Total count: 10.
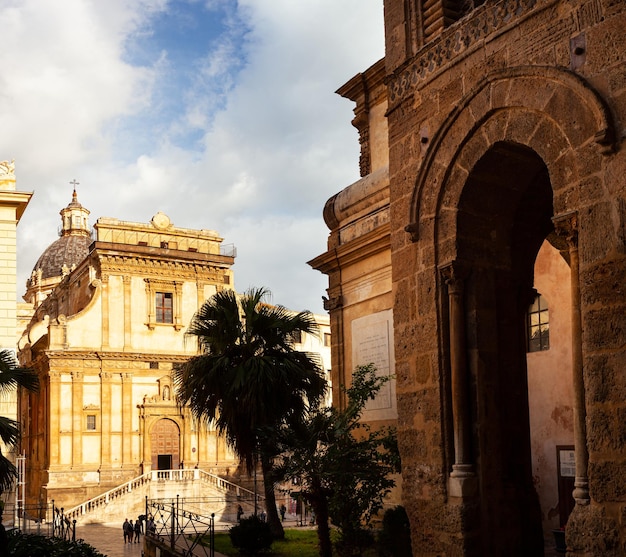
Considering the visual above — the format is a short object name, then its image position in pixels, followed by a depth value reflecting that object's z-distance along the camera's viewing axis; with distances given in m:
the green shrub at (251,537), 18.22
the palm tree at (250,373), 19.66
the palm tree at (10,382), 18.05
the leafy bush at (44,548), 12.72
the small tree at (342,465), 12.65
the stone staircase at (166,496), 38.75
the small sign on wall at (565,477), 15.02
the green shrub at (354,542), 12.76
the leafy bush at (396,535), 12.23
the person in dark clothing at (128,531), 30.78
